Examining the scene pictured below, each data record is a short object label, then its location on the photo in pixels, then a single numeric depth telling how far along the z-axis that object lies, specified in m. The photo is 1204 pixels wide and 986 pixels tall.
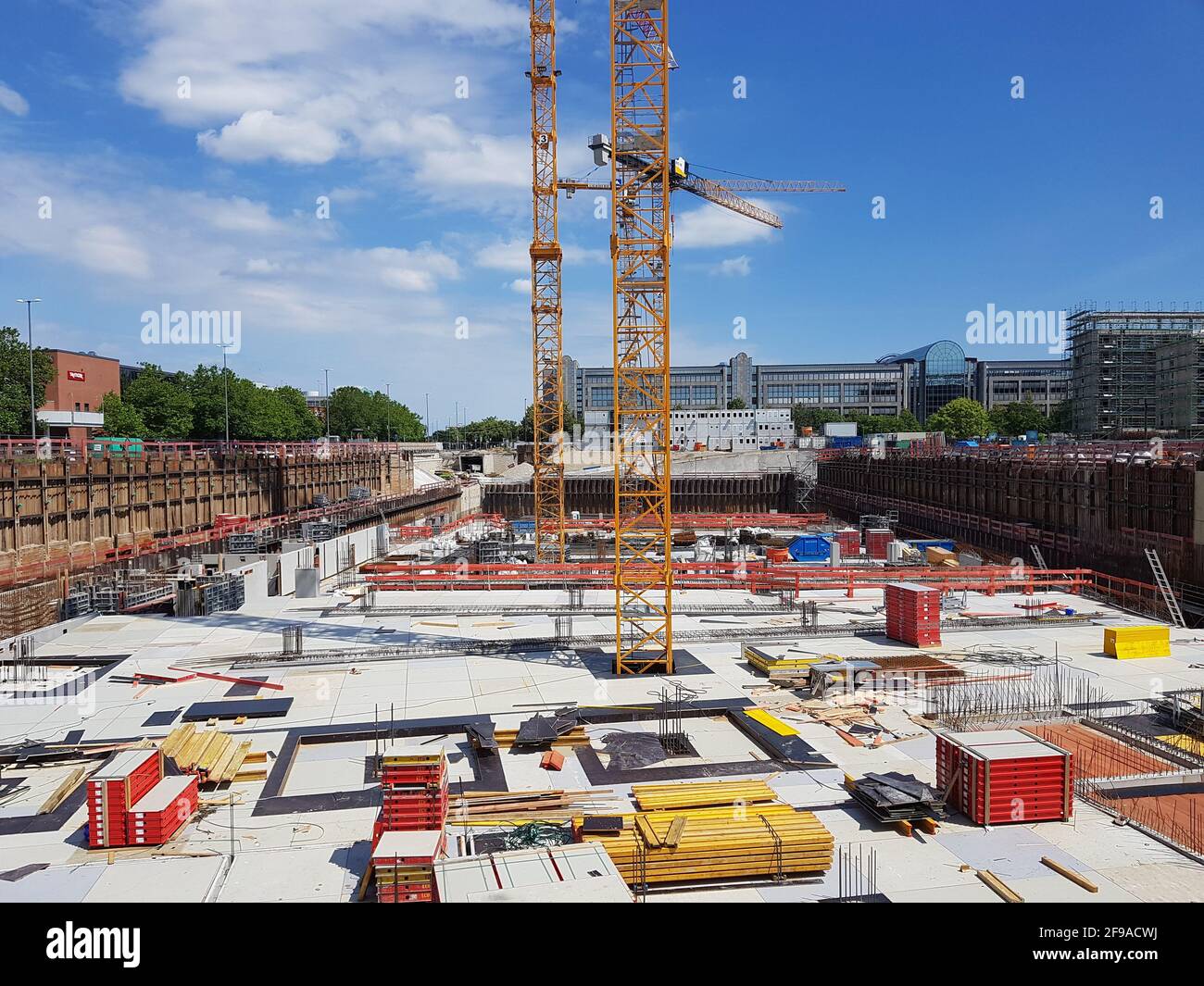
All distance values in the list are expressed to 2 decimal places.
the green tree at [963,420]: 104.25
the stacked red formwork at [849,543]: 40.34
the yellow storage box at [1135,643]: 21.22
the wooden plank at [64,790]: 12.39
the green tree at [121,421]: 63.56
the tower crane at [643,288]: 20.11
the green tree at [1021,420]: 105.88
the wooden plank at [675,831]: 10.23
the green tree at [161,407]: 67.75
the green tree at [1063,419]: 102.95
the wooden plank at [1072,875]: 9.84
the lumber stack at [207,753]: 13.34
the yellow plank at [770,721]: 15.94
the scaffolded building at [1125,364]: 89.94
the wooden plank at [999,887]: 9.69
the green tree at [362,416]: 116.38
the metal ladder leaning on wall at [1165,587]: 25.99
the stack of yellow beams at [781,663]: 19.81
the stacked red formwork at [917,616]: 22.66
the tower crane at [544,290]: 40.25
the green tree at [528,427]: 144.50
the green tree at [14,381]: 49.28
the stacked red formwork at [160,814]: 11.09
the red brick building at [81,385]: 64.16
